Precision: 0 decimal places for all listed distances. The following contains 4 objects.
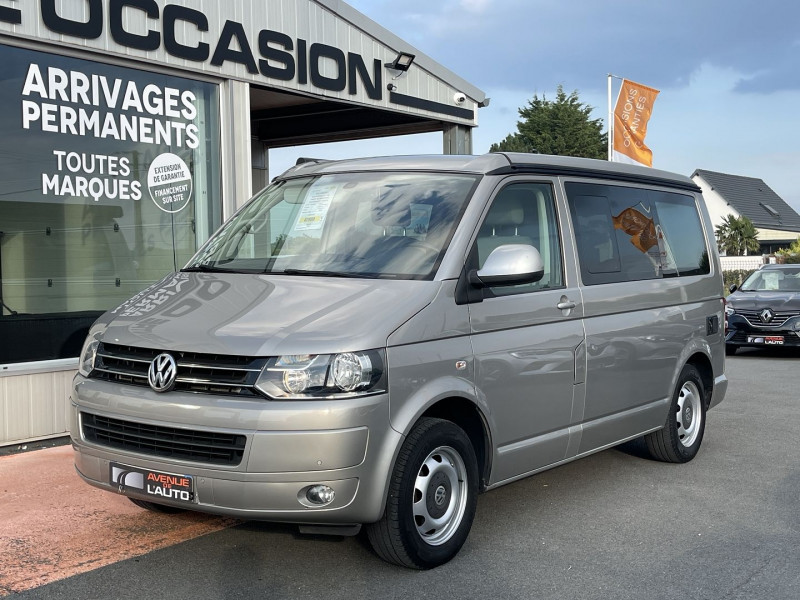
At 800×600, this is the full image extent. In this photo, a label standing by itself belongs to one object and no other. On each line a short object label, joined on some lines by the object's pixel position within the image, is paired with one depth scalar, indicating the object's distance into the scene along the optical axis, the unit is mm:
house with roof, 66000
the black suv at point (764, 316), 14711
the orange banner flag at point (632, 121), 21172
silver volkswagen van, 4227
